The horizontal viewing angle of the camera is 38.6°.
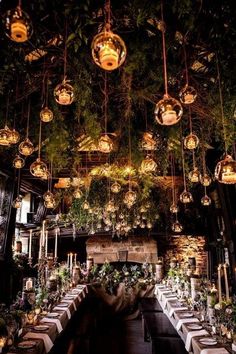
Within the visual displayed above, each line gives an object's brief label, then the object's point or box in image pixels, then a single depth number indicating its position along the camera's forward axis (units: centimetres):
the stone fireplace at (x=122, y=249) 1245
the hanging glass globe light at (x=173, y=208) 670
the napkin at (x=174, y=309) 526
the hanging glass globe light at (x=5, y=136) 342
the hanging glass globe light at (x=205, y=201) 532
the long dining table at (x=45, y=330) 327
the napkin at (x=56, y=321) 430
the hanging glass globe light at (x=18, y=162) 424
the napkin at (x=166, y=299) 630
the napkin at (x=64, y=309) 518
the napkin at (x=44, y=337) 361
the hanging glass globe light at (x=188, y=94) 289
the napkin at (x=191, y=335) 373
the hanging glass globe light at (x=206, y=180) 489
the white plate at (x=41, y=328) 396
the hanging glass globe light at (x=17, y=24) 188
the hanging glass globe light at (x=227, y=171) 279
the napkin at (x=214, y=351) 317
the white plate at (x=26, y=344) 324
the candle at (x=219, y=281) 410
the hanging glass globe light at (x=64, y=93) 260
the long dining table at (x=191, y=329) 332
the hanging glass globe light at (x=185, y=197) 496
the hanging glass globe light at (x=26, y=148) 366
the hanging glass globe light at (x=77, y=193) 621
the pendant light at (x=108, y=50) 193
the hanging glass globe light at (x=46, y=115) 351
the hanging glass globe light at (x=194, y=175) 463
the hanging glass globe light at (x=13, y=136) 358
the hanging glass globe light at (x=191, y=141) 364
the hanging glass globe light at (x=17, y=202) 601
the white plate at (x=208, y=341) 342
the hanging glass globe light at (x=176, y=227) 637
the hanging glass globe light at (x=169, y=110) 226
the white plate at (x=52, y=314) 469
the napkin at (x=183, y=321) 442
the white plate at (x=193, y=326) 408
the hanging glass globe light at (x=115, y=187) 596
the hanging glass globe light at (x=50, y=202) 511
